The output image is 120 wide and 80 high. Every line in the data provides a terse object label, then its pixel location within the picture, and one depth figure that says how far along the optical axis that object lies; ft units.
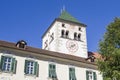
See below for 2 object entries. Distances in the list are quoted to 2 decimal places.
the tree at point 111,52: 62.59
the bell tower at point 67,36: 166.09
